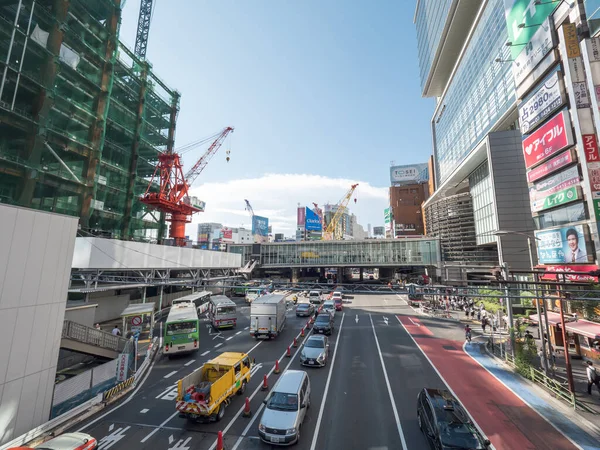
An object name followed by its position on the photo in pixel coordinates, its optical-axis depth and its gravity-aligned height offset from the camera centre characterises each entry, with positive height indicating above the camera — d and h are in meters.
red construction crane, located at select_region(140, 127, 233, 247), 44.69 +11.63
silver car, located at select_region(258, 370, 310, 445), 10.30 -5.85
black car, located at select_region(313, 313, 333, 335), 26.69 -5.77
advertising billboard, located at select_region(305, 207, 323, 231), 106.56 +16.93
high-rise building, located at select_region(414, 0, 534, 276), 43.19 +24.20
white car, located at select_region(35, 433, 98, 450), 9.24 -6.14
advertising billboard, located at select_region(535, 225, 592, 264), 22.14 +2.04
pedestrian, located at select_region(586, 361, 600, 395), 14.48 -5.70
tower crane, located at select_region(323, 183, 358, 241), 118.83 +21.09
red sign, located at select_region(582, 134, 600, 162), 20.94 +9.23
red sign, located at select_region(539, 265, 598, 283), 21.92 -0.03
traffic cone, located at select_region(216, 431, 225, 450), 9.82 -6.32
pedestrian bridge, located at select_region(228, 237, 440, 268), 71.38 +3.65
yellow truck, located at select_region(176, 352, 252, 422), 11.73 -5.66
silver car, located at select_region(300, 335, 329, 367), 18.41 -5.88
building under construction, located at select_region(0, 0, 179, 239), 30.02 +19.58
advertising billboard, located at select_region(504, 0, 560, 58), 25.41 +24.72
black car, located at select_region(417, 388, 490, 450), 9.15 -5.58
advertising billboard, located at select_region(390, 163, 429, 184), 126.06 +42.94
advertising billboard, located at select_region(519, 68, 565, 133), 23.58 +15.31
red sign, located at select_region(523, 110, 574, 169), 22.60 +11.52
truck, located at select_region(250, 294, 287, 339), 24.92 -4.81
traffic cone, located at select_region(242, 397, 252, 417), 12.56 -6.60
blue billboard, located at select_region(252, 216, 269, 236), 147.75 +21.40
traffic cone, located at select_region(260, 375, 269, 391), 15.27 -6.65
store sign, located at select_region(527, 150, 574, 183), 22.68 +9.12
